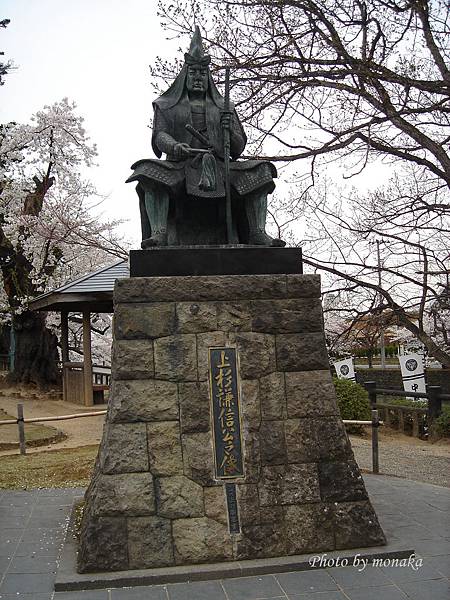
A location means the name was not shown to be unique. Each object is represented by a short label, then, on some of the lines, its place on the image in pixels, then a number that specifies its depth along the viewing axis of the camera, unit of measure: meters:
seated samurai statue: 4.30
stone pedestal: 3.68
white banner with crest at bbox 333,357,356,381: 13.44
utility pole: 9.09
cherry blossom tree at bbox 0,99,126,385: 17.70
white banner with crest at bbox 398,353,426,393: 12.77
